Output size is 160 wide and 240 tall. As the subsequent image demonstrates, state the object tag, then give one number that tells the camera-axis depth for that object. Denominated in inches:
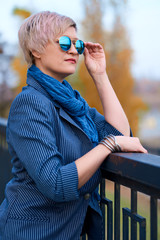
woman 55.9
